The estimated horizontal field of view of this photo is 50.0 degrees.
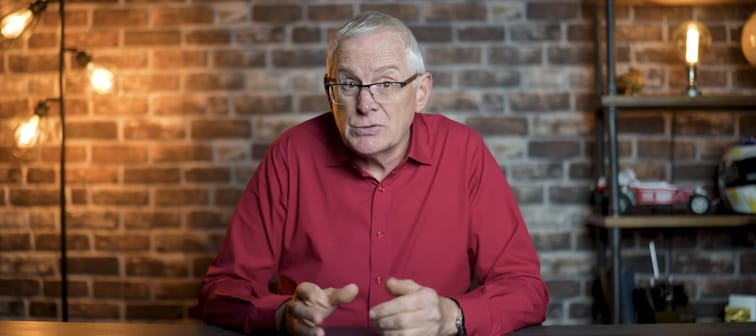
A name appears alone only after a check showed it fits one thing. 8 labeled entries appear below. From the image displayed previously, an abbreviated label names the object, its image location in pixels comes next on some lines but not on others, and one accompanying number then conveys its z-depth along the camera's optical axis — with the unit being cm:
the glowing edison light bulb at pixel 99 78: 316
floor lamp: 296
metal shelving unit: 279
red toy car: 288
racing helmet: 278
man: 190
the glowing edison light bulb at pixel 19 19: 295
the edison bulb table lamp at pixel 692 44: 285
